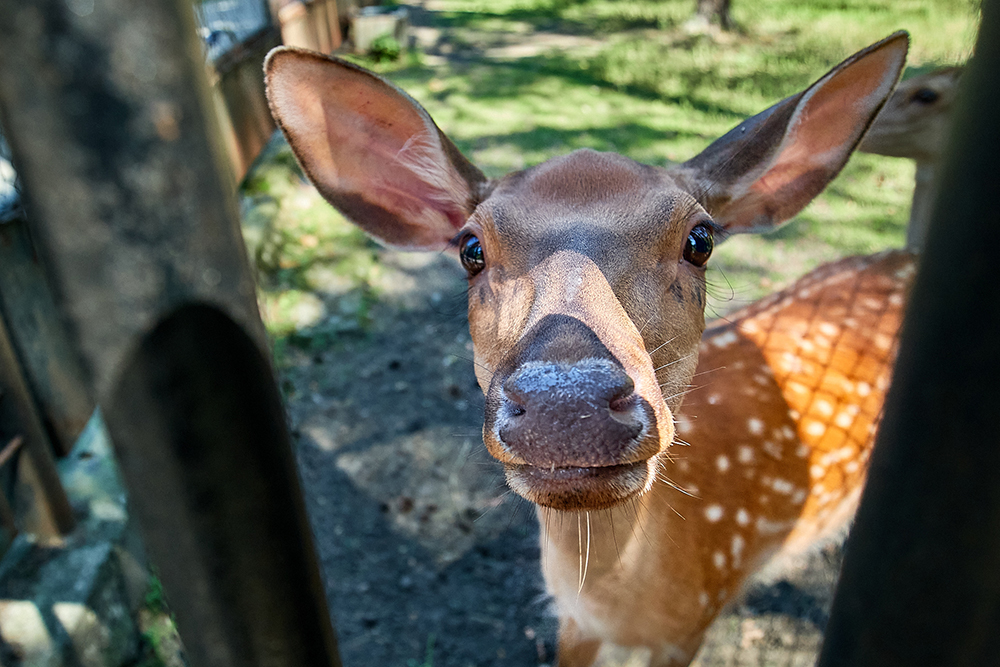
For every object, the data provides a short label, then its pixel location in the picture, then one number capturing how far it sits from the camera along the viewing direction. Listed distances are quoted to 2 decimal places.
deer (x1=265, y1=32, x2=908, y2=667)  0.26
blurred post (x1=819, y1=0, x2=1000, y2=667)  0.11
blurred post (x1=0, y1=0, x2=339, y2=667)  0.12
